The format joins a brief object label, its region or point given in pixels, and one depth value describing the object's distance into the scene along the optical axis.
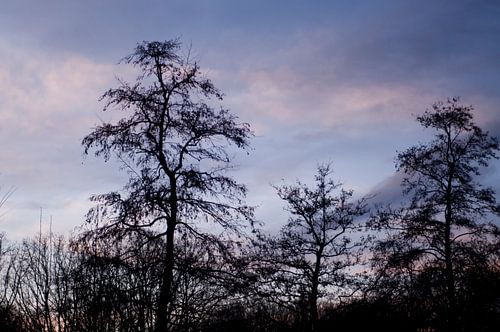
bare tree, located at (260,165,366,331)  28.67
